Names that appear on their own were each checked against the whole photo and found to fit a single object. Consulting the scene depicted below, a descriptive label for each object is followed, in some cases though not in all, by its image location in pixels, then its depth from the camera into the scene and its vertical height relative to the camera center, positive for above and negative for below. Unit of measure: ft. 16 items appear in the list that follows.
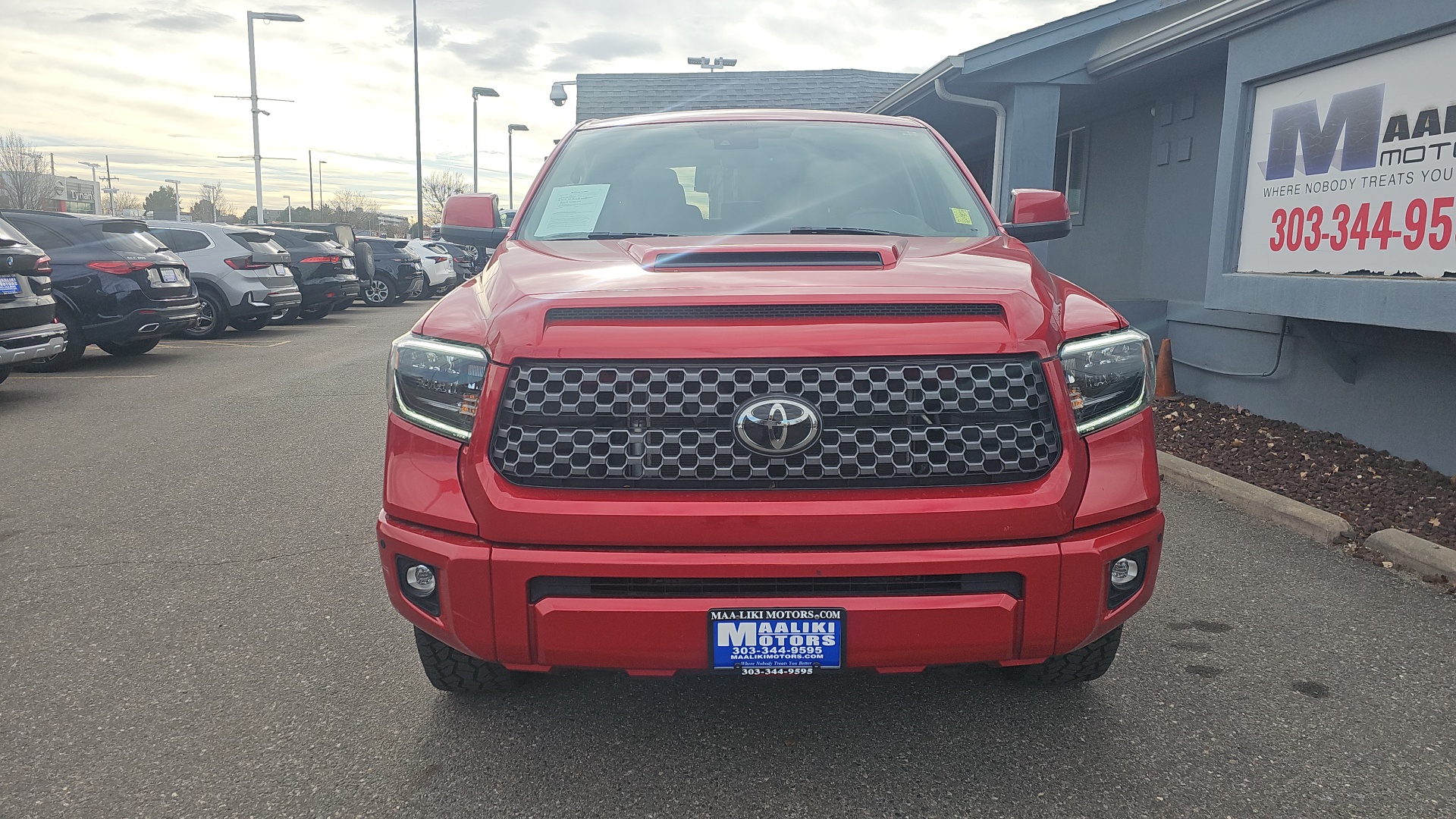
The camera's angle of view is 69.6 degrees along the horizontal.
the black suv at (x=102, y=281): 35.40 -2.09
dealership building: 17.31 +1.35
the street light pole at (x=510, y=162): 175.00 +11.61
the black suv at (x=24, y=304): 26.37 -2.25
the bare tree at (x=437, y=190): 286.87 +10.65
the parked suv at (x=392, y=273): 76.13 -3.35
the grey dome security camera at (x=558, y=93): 87.92 +11.50
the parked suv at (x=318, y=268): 56.90 -2.40
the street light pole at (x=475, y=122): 143.13 +15.95
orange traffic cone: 26.71 -3.29
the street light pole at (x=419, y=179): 119.48 +5.54
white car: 86.48 -3.16
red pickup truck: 7.51 -1.76
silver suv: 48.21 -2.24
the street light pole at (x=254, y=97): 100.53 +13.00
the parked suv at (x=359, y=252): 68.08 -1.68
